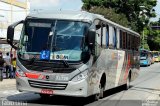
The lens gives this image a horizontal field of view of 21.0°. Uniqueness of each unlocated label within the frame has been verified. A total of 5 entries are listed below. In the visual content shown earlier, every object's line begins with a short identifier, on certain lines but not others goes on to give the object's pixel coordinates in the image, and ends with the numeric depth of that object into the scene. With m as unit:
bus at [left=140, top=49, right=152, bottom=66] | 60.61
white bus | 13.22
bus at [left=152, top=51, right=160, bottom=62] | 83.91
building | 48.84
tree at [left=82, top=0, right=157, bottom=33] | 67.12
